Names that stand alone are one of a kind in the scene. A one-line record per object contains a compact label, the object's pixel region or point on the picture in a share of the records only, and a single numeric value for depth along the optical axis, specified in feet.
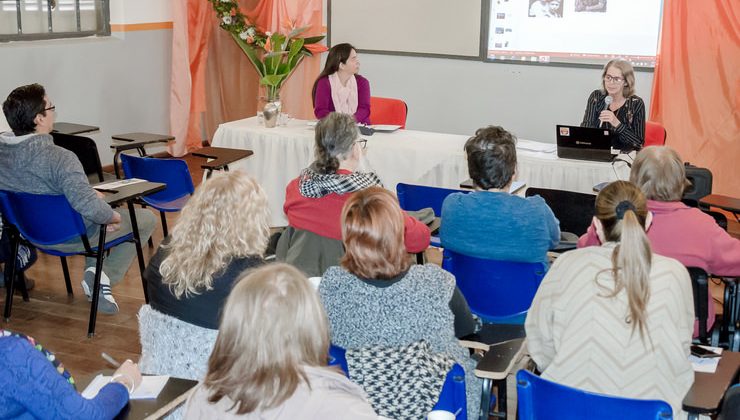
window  21.33
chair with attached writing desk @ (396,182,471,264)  13.30
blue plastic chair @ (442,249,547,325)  10.43
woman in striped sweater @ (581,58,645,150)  16.37
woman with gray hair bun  11.30
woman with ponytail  7.16
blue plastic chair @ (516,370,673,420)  6.44
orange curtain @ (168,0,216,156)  25.79
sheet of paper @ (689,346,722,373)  7.59
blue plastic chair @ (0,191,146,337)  13.50
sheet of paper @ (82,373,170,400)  6.91
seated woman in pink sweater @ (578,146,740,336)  9.86
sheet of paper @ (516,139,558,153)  16.74
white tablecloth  15.70
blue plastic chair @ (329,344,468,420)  7.47
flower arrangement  19.94
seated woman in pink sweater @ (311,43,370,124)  19.08
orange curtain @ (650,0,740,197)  20.33
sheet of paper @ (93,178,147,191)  14.26
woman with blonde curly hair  8.23
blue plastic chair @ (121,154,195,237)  16.42
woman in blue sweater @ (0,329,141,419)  5.98
